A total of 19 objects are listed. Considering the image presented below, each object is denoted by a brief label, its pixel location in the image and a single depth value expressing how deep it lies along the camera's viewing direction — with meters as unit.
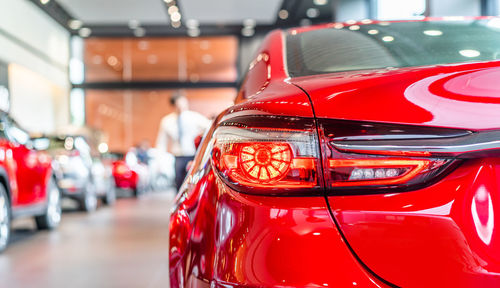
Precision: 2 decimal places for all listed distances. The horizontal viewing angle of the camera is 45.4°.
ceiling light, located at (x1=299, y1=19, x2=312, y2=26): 22.38
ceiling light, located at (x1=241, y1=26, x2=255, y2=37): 23.34
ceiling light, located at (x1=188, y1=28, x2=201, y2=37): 23.09
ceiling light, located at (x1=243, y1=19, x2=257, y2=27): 22.75
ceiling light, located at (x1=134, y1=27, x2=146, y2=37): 22.84
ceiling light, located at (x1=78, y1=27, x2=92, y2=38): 22.75
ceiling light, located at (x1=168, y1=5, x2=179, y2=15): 20.18
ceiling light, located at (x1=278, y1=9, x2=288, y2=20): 21.52
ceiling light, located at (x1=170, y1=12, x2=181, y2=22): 21.20
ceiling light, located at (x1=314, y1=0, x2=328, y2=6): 19.91
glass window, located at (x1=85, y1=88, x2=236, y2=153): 24.86
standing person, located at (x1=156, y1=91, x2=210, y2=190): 6.00
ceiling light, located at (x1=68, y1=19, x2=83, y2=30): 21.84
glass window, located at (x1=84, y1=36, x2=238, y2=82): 24.06
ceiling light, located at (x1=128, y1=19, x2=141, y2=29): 22.14
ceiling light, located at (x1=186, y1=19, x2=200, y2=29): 22.33
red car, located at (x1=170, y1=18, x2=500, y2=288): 1.15
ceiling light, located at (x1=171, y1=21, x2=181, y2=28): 22.35
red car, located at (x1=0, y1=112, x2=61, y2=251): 5.69
